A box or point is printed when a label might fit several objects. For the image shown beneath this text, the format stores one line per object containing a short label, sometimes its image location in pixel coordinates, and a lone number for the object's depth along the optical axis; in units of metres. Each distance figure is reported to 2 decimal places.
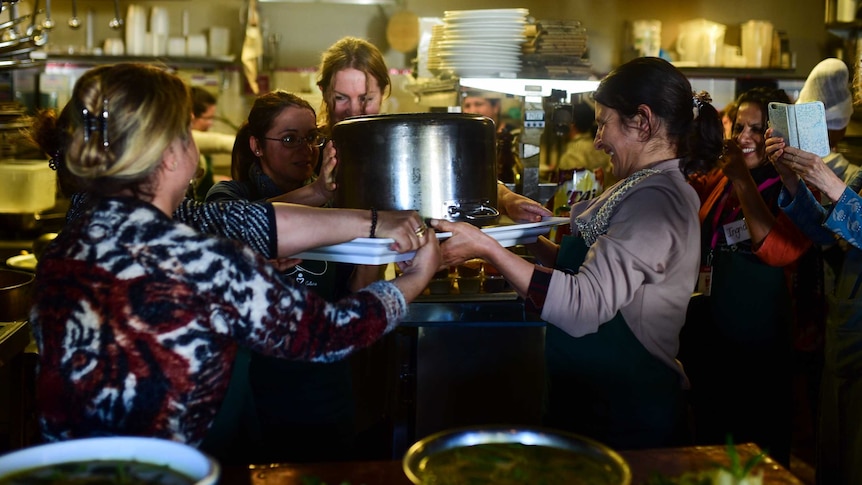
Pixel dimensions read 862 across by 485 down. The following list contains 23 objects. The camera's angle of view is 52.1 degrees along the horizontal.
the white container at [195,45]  7.26
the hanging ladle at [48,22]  3.90
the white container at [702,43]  7.48
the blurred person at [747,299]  3.56
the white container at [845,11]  7.14
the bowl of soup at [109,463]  1.39
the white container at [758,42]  7.52
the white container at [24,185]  5.03
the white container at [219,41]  7.36
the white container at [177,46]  7.25
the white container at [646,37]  7.46
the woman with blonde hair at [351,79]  2.97
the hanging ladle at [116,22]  4.39
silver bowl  1.52
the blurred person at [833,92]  4.18
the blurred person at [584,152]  6.47
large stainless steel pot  2.26
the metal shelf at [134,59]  7.18
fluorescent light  4.16
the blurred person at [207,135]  6.67
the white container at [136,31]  7.16
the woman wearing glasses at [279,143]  2.92
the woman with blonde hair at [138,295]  1.67
